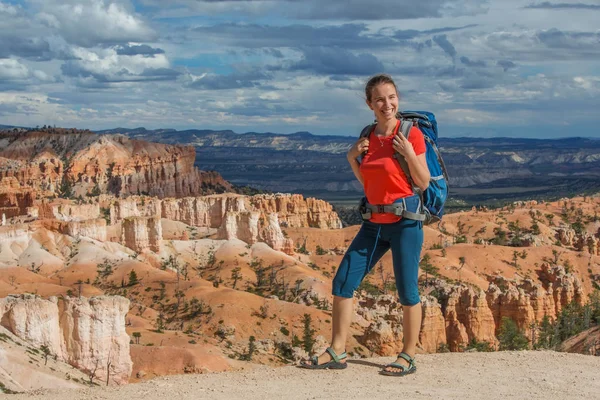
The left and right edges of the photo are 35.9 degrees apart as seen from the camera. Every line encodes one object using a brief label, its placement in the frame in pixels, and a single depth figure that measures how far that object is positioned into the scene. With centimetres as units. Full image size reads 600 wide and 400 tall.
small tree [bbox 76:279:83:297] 5114
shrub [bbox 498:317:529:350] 4434
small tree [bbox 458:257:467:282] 7857
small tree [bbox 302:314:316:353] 4584
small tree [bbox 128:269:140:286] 6089
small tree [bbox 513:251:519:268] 7921
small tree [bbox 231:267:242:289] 6675
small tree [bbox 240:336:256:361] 4194
